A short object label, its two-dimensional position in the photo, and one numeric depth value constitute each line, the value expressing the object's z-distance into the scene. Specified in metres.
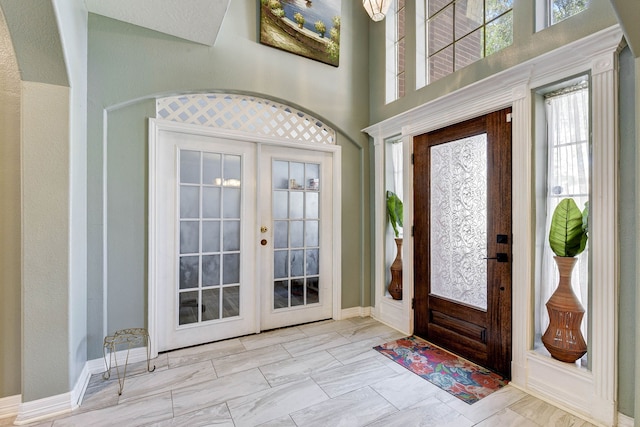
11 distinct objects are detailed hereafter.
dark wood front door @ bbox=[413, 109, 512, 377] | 2.40
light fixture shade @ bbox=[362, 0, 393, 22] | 2.20
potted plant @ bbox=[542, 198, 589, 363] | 1.96
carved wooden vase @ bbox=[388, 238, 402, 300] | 3.52
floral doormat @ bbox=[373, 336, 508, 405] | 2.21
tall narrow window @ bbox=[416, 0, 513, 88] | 2.62
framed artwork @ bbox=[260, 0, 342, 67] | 3.17
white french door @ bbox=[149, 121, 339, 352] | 2.83
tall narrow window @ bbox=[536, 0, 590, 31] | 2.16
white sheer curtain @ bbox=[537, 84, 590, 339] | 2.07
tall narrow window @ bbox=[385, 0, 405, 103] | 3.62
